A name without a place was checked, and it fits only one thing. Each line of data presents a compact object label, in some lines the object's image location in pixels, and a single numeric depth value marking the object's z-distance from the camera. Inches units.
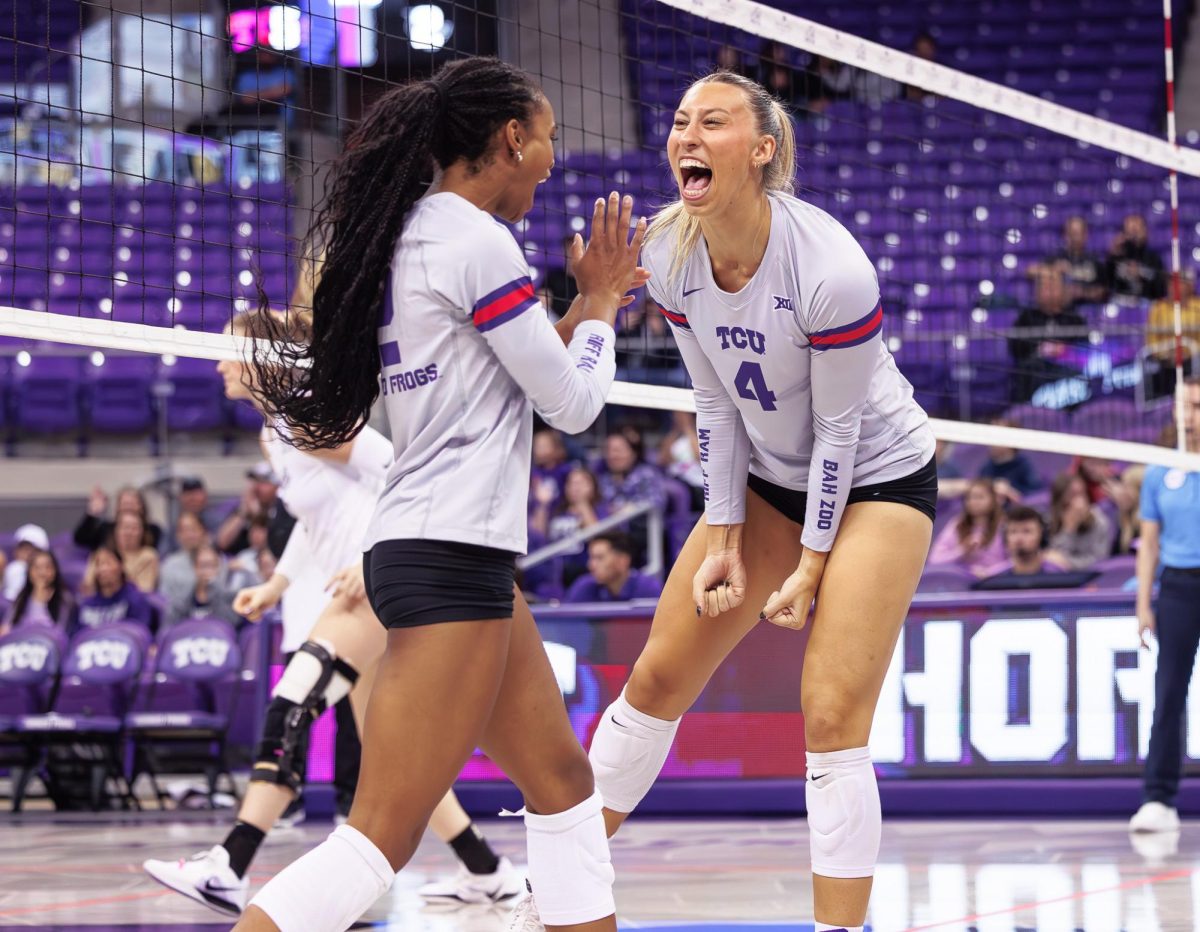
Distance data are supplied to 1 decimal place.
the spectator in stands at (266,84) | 666.2
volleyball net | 456.8
